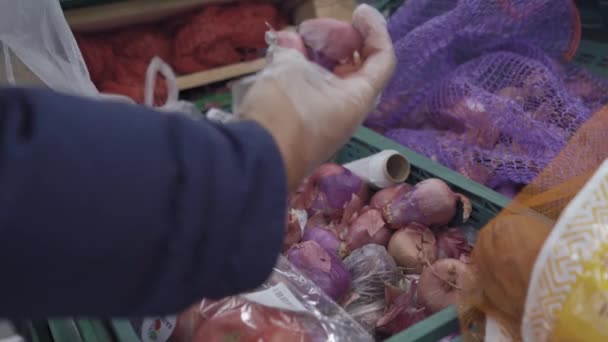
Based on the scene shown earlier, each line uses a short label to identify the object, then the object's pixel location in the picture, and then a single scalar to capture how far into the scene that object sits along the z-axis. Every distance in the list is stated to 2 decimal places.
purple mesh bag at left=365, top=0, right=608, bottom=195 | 1.09
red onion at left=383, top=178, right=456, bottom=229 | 1.00
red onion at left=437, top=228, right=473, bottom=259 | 0.98
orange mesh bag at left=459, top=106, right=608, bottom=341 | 0.63
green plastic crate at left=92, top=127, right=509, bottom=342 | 0.75
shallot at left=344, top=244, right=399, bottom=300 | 0.91
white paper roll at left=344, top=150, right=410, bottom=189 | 1.11
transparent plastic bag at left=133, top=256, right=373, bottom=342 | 0.70
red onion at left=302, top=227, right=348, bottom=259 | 1.00
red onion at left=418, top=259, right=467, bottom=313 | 0.86
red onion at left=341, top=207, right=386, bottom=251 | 1.03
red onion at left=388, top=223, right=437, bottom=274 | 0.97
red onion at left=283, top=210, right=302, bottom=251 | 1.00
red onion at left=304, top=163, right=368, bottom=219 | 1.11
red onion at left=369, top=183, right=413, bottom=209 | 1.07
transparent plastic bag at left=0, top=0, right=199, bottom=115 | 0.86
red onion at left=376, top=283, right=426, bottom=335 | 0.86
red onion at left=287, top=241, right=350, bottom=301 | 0.86
